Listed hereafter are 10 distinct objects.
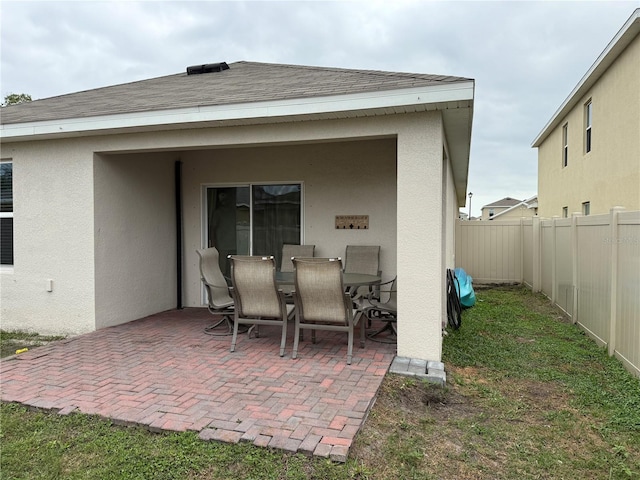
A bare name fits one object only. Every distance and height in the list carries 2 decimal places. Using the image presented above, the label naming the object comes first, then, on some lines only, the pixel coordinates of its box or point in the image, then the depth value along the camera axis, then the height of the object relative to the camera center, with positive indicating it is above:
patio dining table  5.09 -0.56
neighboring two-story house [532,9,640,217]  8.59 +2.54
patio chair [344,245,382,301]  6.57 -0.39
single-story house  4.40 +0.81
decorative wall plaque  6.75 +0.21
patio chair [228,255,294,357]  4.64 -0.64
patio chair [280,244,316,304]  6.86 -0.29
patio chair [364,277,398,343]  5.07 -1.10
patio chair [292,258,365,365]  4.36 -0.67
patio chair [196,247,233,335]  5.60 -0.71
